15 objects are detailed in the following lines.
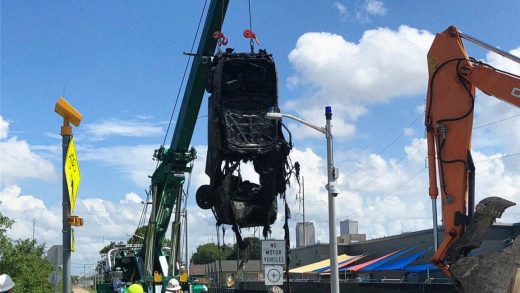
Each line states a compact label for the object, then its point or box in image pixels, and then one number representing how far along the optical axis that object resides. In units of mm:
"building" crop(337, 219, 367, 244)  64750
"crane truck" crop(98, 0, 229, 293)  17375
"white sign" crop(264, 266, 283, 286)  11852
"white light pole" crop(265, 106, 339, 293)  13453
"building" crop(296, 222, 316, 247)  78412
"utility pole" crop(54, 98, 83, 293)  8188
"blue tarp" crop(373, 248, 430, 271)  32406
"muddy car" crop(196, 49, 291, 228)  10664
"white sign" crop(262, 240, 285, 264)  11656
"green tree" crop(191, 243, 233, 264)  143000
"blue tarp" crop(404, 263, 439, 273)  27994
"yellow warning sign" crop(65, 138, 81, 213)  8053
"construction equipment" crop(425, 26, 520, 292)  9664
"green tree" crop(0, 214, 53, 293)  31609
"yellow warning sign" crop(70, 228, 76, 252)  8397
